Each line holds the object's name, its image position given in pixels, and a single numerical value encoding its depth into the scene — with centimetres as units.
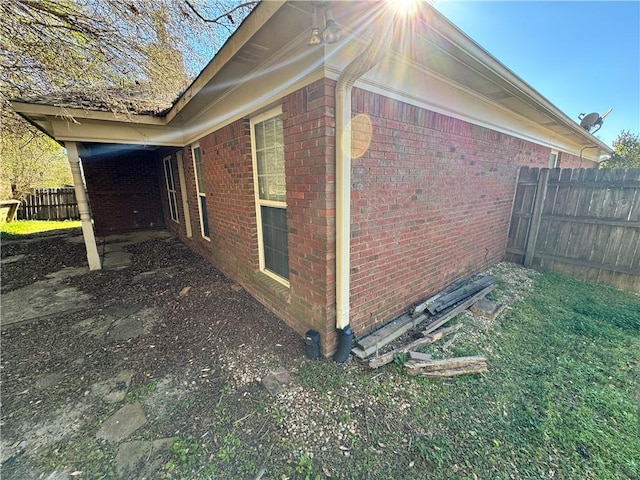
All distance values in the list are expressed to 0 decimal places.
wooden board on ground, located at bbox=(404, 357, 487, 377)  237
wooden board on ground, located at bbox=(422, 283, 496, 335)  296
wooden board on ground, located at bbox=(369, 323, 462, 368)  244
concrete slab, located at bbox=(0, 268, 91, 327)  341
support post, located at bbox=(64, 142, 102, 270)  482
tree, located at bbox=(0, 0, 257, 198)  301
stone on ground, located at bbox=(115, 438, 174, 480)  158
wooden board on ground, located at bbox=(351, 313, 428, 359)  255
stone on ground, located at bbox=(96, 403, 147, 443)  182
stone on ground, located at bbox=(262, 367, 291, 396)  220
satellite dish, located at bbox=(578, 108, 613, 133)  772
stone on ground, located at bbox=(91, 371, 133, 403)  216
